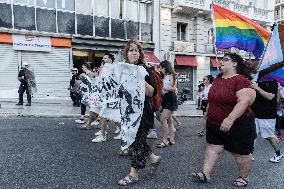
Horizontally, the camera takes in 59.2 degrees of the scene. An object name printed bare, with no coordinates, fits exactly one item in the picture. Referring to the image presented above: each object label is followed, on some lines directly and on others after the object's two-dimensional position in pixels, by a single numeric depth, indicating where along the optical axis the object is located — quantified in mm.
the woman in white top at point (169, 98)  4965
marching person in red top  2962
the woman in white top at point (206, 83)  6520
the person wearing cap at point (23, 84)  10566
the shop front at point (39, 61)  12616
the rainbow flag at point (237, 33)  4890
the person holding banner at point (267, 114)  4052
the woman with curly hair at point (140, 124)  2960
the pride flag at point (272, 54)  3798
